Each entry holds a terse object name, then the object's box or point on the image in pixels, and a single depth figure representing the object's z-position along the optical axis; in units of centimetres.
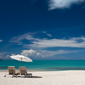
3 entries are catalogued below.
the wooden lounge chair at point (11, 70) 967
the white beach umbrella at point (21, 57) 989
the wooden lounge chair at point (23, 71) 943
